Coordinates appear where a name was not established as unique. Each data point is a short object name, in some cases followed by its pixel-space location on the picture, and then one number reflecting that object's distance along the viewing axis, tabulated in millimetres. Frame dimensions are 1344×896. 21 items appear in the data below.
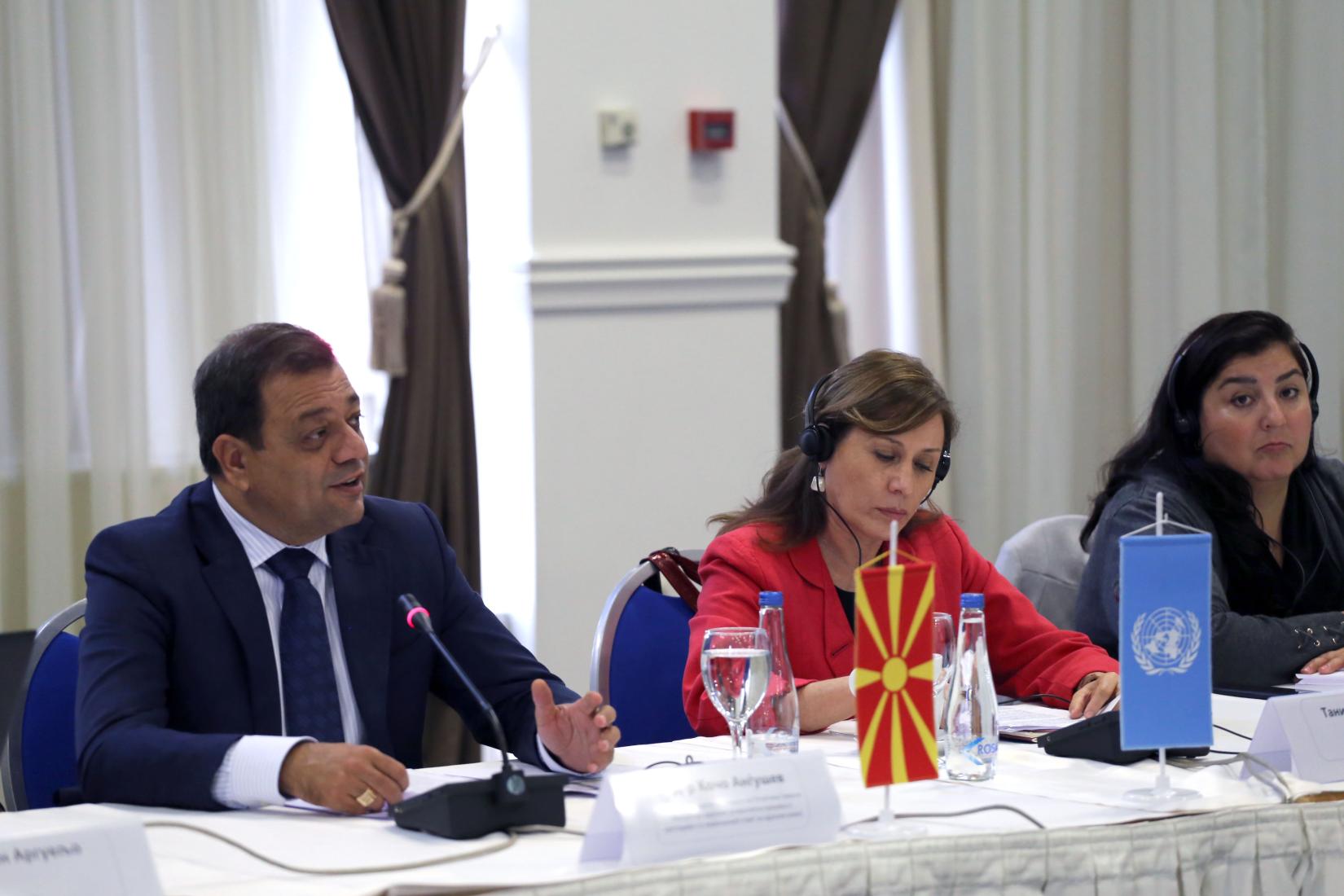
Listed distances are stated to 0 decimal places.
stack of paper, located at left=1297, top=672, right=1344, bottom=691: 5577
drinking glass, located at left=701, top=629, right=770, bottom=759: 5091
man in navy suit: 5188
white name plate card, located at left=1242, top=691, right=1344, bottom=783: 5015
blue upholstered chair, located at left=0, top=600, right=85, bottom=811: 5321
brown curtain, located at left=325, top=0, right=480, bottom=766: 7319
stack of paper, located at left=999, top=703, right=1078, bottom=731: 5358
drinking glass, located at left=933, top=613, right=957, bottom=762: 5114
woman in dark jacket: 5961
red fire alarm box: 7373
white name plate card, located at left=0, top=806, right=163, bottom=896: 4629
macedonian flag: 4803
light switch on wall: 7243
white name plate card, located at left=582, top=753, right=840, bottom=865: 4738
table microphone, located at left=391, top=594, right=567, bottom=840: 4845
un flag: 4923
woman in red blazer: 5567
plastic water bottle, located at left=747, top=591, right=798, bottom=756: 5129
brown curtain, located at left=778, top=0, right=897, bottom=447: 8055
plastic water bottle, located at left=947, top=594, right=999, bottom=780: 5075
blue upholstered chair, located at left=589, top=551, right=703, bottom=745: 5680
